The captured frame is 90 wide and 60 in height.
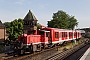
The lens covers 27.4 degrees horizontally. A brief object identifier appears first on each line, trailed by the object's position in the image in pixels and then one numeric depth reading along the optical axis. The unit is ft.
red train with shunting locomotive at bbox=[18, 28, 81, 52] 75.20
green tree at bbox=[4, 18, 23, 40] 189.49
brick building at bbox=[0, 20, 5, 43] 236.43
